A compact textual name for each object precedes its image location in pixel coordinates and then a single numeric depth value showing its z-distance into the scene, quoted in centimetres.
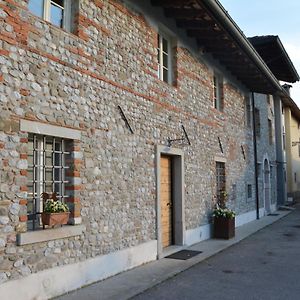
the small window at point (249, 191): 1441
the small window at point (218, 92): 1202
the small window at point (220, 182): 1116
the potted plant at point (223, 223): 1023
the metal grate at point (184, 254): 789
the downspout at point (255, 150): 1534
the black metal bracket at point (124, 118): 684
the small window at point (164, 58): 869
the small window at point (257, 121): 1647
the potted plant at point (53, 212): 514
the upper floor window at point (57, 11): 554
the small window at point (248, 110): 1494
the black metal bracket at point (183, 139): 849
